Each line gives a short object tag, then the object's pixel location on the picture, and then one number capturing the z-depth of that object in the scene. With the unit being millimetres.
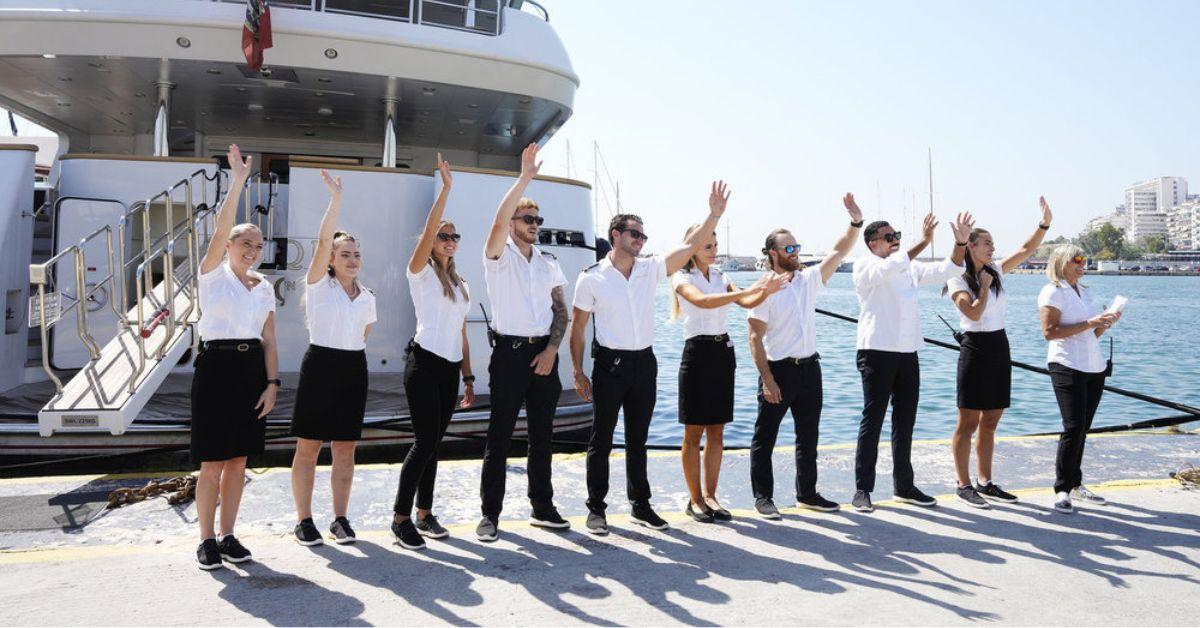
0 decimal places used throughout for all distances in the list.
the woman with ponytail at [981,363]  5051
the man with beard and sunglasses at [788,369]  4746
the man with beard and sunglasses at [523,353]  4277
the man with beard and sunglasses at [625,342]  4434
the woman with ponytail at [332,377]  4086
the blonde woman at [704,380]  4582
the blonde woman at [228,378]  3781
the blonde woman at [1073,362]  4961
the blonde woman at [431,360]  4191
